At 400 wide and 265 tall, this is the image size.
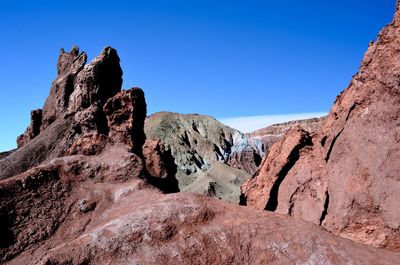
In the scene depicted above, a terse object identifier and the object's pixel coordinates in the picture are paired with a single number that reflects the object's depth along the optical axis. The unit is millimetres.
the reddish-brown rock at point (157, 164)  23250
